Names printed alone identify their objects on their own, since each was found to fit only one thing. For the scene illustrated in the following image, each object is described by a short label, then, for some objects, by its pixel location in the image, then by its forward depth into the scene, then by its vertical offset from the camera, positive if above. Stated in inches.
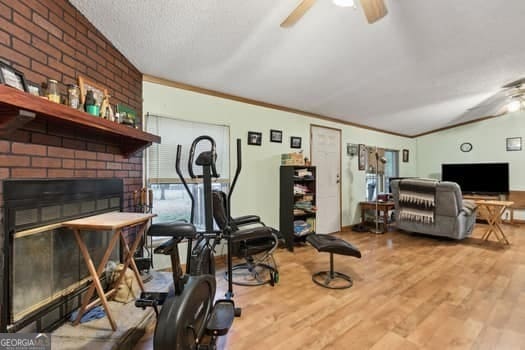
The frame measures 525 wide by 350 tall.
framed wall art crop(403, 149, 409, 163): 264.2 +20.6
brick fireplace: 53.2 +26.5
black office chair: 93.0 -28.6
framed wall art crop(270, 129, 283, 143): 153.3 +25.1
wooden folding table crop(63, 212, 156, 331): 61.2 -13.0
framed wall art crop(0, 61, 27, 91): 46.3 +19.5
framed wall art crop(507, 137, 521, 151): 223.9 +28.1
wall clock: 248.0 +28.2
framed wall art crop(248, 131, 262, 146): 142.4 +22.0
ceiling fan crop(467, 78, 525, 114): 157.6 +55.7
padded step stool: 99.3 -30.4
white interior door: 177.8 +0.0
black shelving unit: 146.3 -14.4
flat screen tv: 224.1 -1.0
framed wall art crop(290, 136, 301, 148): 164.1 +22.7
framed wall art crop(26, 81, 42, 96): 53.5 +19.7
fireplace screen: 54.2 -19.9
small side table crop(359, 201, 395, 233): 191.2 -24.8
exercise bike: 47.3 -26.5
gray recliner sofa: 156.3 -23.1
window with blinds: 110.8 +5.3
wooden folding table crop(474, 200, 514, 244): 151.3 -26.2
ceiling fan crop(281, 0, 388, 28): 61.7 +42.8
